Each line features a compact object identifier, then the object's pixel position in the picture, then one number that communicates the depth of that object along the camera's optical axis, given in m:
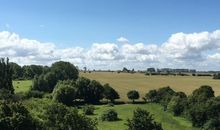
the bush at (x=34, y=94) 108.17
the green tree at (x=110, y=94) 108.02
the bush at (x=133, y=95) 109.32
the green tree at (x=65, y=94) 101.65
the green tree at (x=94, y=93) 107.25
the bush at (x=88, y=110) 83.50
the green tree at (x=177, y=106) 83.07
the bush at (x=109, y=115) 75.81
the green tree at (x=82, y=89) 107.94
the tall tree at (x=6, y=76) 105.48
